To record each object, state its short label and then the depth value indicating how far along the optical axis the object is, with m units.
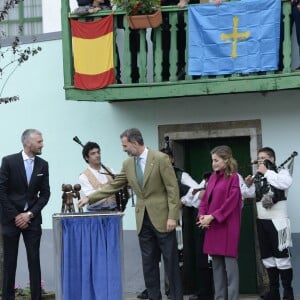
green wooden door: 11.80
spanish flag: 11.41
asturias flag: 10.86
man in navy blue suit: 9.81
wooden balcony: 10.83
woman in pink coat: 9.36
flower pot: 11.11
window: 13.65
